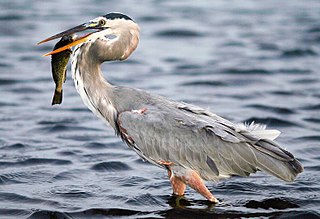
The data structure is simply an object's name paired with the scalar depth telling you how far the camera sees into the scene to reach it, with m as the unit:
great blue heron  15.50
